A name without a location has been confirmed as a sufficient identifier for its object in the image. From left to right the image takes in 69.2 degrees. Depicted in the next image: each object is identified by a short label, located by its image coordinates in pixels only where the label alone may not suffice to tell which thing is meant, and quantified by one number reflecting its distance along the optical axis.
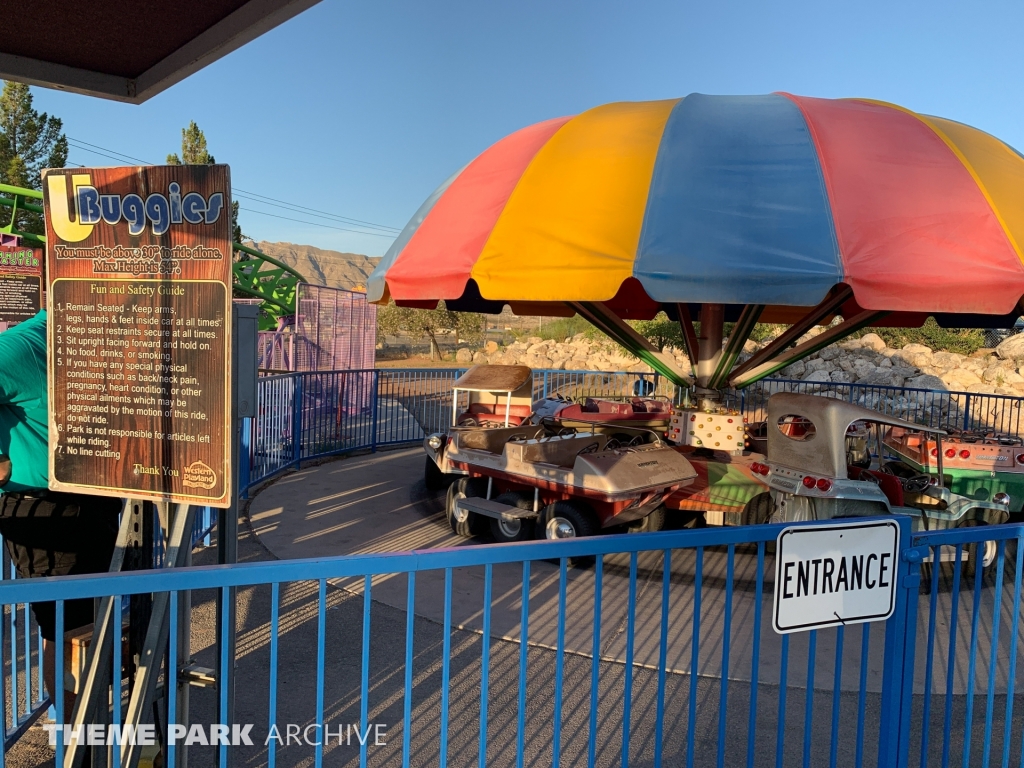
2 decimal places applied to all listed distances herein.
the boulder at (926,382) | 22.30
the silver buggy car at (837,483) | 6.14
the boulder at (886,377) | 22.75
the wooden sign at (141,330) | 2.69
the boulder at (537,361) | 31.63
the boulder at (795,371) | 25.23
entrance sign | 2.65
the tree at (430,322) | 45.91
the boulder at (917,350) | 25.40
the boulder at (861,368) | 23.75
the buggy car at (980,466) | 7.22
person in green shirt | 3.23
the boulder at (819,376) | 24.06
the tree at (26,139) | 32.94
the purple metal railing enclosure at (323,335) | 16.28
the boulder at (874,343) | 27.28
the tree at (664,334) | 24.25
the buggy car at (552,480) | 6.38
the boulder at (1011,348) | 24.98
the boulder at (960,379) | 22.88
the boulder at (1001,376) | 22.50
